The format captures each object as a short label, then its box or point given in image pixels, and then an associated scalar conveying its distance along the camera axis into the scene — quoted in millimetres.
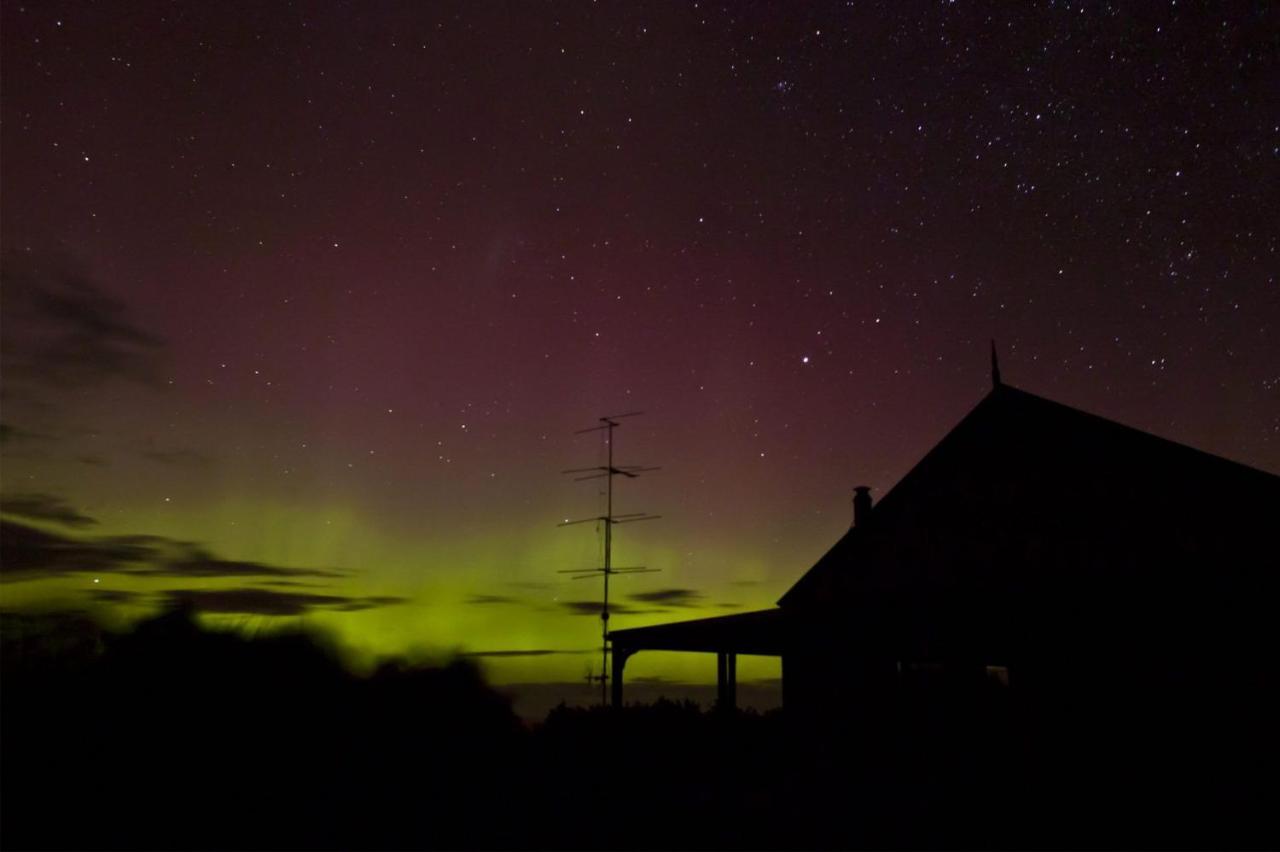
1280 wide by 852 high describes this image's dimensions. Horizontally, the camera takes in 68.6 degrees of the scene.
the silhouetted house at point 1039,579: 12250
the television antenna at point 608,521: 22562
